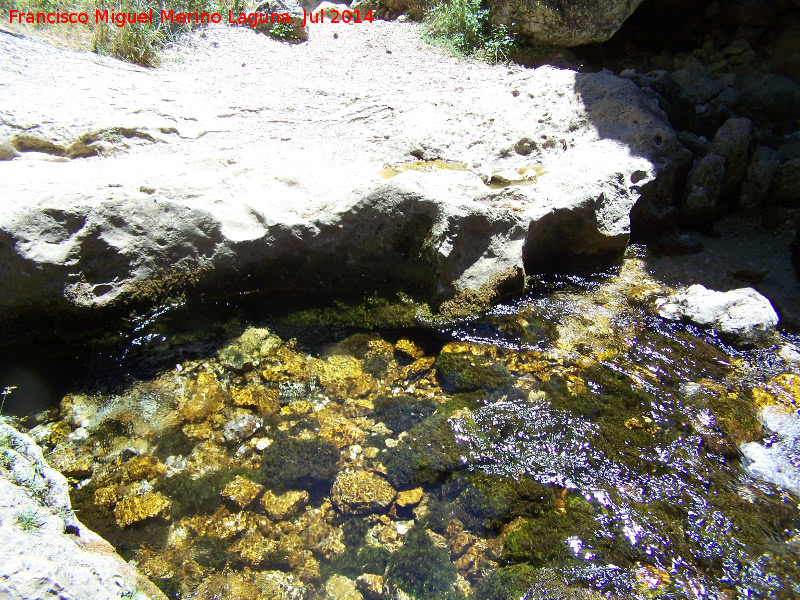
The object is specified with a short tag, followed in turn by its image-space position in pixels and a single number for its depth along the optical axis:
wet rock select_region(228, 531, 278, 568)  2.75
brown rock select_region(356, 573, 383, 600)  2.61
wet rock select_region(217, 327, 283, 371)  3.81
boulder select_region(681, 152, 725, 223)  4.91
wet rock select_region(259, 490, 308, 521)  2.97
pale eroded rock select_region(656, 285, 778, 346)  3.87
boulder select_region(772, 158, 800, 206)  4.97
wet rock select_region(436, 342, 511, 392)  3.67
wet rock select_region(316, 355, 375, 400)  3.68
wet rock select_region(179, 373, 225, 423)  3.46
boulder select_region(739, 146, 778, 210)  5.04
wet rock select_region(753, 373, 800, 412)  3.44
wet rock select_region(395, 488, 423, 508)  3.01
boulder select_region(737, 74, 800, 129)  5.99
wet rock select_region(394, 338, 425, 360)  3.93
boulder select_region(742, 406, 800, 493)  2.98
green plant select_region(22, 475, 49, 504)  2.25
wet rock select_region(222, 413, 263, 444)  3.36
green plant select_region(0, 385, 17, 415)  3.38
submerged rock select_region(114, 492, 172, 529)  2.86
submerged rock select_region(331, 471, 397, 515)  2.99
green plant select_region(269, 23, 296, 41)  7.75
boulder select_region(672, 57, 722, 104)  6.33
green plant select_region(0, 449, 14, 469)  2.31
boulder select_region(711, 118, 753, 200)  5.01
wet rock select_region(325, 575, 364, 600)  2.61
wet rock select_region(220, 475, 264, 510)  3.00
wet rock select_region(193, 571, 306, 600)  2.57
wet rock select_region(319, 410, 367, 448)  3.36
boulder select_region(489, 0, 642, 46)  6.73
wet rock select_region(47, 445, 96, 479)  3.07
